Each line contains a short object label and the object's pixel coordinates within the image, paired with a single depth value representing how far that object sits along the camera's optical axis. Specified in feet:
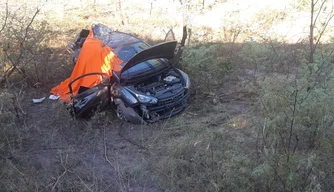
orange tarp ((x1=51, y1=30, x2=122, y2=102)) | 27.22
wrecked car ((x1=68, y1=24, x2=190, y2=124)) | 24.44
